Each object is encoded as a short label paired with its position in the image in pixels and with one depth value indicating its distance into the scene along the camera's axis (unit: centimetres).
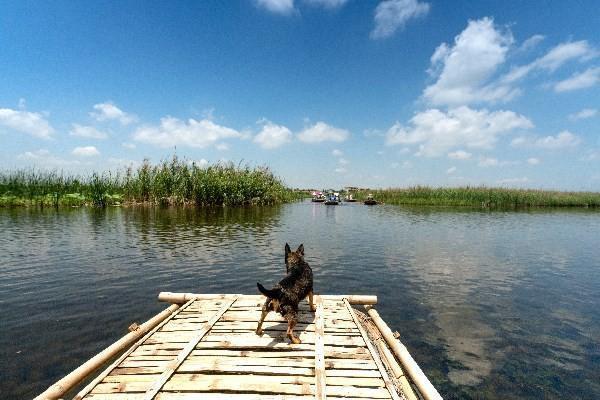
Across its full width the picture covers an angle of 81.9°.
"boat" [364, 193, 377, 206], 6534
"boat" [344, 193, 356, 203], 8231
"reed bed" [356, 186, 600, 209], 6081
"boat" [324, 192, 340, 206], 6575
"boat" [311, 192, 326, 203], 7449
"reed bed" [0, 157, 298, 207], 4212
